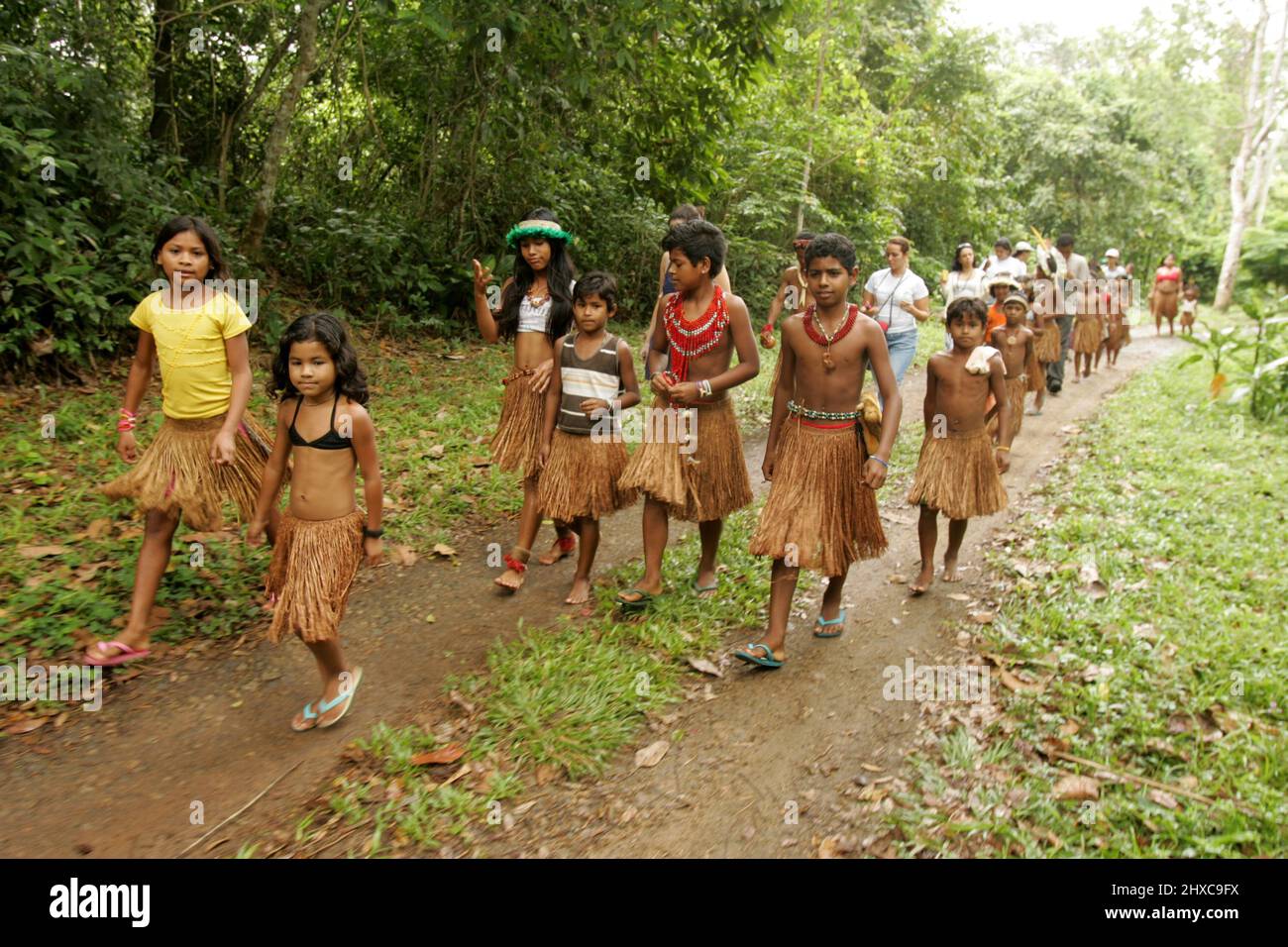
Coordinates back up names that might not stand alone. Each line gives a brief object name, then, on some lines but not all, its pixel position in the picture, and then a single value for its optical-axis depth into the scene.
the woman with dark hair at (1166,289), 18.16
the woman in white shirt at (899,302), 7.27
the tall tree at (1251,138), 21.11
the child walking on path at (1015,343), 7.24
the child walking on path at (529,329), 4.66
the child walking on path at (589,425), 4.42
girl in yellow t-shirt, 3.79
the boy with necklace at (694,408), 4.15
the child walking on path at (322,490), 3.27
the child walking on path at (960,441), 4.94
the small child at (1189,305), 17.93
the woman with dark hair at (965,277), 8.34
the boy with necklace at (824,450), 3.88
